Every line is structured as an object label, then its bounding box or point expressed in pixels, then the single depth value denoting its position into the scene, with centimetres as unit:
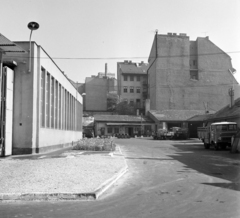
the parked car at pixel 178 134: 5069
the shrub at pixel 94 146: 2078
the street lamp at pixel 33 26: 1714
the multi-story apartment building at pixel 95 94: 8238
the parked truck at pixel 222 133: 2442
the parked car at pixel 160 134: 5147
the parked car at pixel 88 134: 5406
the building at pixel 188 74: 6919
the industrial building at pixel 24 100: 1702
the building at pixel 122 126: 6369
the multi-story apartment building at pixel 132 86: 8319
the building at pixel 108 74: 10388
